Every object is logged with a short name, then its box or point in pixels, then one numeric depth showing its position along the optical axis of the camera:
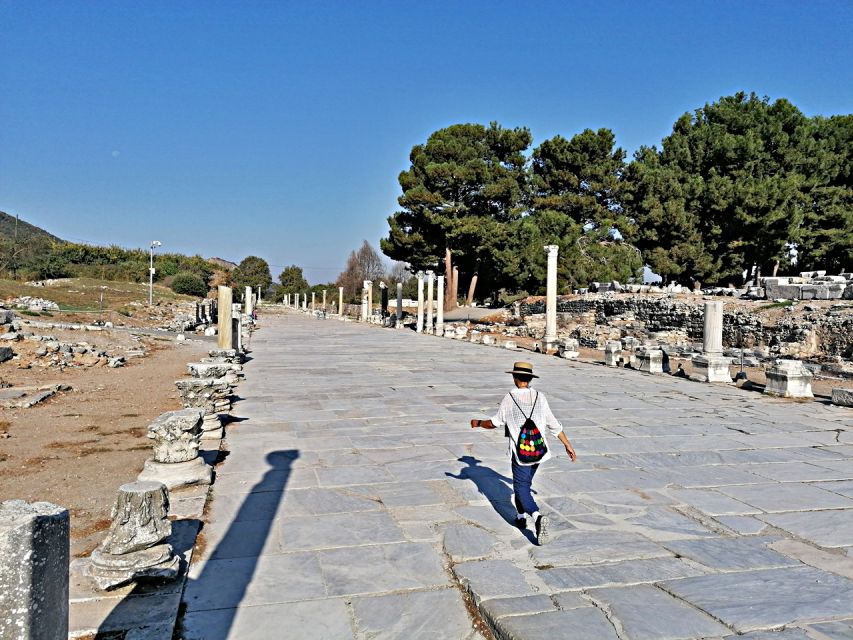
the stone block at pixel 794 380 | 11.05
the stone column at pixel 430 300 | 29.97
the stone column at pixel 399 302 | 36.88
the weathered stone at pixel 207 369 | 8.80
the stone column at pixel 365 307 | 43.88
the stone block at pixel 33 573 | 2.00
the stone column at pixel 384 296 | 43.03
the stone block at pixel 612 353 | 16.48
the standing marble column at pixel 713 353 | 13.21
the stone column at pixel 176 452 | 5.50
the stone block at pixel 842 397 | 10.12
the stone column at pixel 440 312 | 29.61
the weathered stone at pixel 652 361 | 14.83
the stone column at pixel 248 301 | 40.03
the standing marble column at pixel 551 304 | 20.11
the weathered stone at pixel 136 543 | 3.58
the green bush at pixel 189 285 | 58.97
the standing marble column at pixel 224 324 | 14.59
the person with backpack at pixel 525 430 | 4.51
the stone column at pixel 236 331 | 16.66
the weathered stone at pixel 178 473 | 5.39
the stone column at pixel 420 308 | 31.66
